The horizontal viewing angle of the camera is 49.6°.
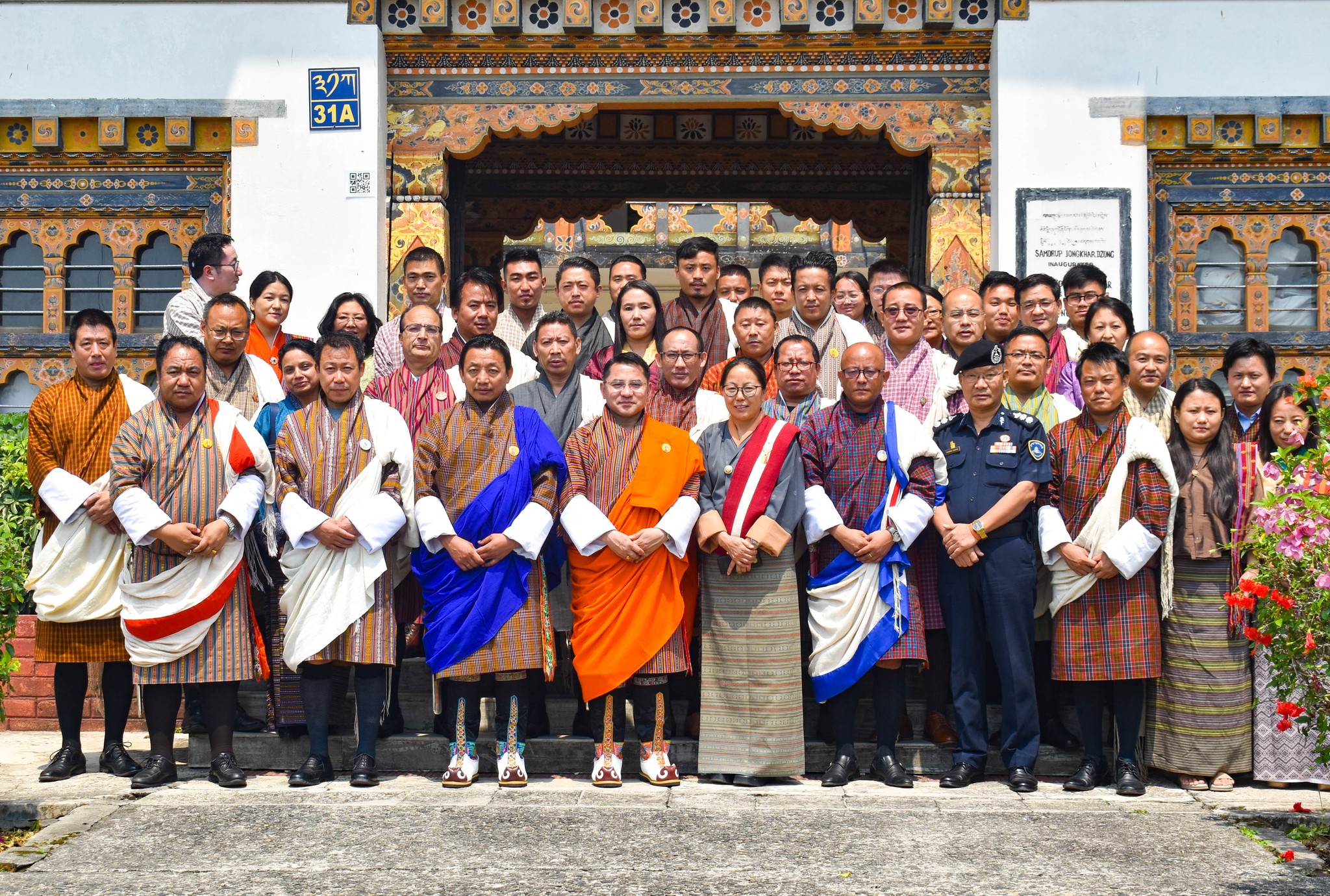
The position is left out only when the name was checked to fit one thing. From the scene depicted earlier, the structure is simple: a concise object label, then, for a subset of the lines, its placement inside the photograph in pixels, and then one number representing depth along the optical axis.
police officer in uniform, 5.66
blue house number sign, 8.58
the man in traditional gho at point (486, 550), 5.57
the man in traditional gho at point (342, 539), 5.57
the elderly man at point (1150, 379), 6.10
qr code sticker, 8.54
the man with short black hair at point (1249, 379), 6.06
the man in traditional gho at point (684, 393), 6.15
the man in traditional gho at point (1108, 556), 5.61
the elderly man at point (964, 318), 6.80
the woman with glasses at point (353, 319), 6.84
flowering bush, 4.70
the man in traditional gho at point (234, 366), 6.21
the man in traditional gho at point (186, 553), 5.59
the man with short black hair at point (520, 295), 6.96
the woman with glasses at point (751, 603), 5.65
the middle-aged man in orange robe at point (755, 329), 6.39
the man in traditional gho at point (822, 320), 6.94
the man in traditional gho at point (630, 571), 5.62
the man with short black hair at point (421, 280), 6.99
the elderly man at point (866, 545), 5.68
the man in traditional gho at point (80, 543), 5.82
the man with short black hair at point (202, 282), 6.83
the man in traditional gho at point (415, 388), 5.96
